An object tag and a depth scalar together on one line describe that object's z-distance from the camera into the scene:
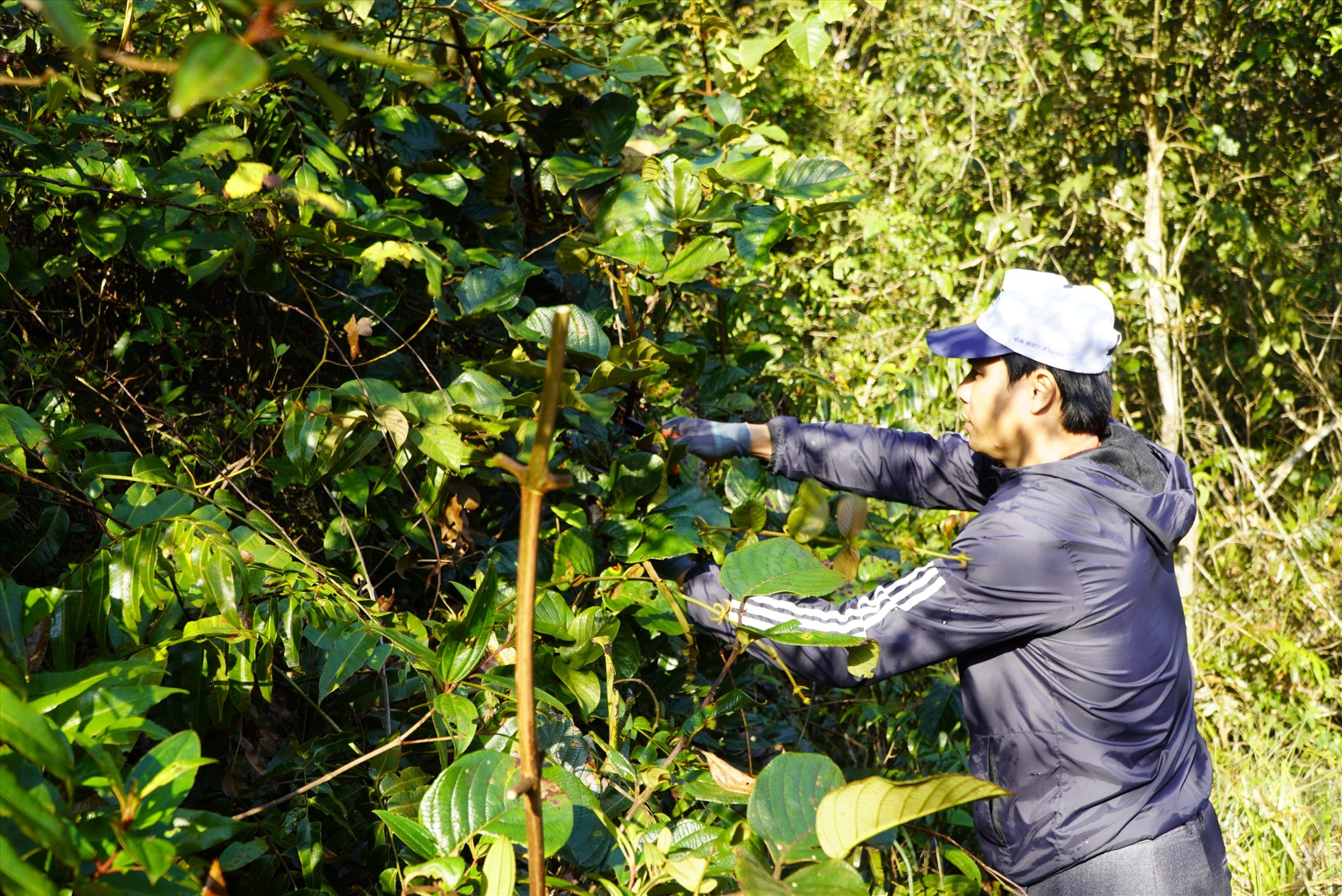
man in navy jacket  1.62
